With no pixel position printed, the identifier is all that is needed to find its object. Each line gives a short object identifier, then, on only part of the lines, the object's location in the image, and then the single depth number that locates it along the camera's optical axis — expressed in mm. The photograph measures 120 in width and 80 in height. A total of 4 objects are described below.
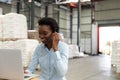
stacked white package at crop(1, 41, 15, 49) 7418
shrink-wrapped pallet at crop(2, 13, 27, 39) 7211
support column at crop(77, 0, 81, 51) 17630
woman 1961
